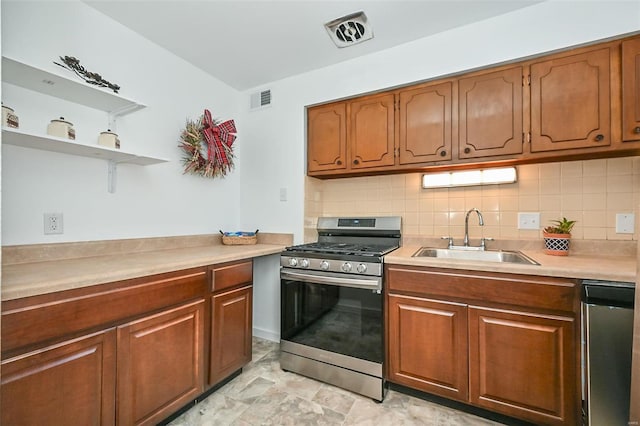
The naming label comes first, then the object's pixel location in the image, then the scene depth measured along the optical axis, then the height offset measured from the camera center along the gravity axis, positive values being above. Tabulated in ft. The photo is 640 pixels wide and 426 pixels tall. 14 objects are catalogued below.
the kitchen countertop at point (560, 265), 4.46 -0.90
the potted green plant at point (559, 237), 6.01 -0.51
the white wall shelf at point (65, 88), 4.38 +2.17
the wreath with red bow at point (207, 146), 7.68 +1.88
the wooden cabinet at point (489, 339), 4.75 -2.31
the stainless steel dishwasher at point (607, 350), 4.23 -2.04
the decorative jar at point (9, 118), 4.23 +1.42
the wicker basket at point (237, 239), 8.23 -0.74
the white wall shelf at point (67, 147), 4.35 +1.16
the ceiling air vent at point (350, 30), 6.28 +4.22
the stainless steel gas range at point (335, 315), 6.06 -2.32
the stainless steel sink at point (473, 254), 6.55 -0.97
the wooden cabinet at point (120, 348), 3.47 -2.04
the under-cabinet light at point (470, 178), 6.88 +0.90
